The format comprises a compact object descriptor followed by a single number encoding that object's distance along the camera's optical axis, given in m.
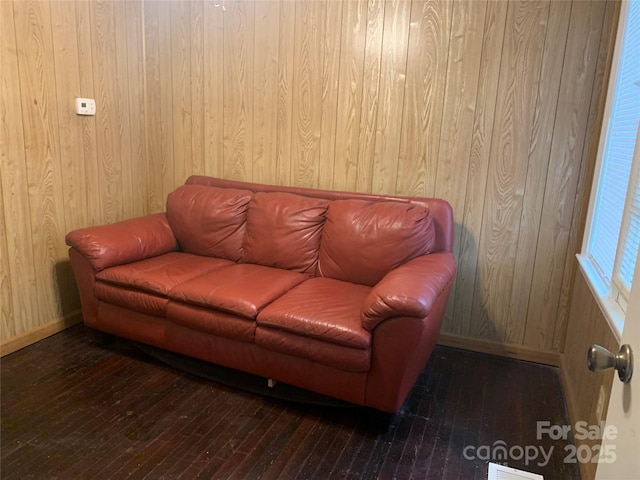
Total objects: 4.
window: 1.62
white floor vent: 1.75
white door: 0.73
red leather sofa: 1.93
